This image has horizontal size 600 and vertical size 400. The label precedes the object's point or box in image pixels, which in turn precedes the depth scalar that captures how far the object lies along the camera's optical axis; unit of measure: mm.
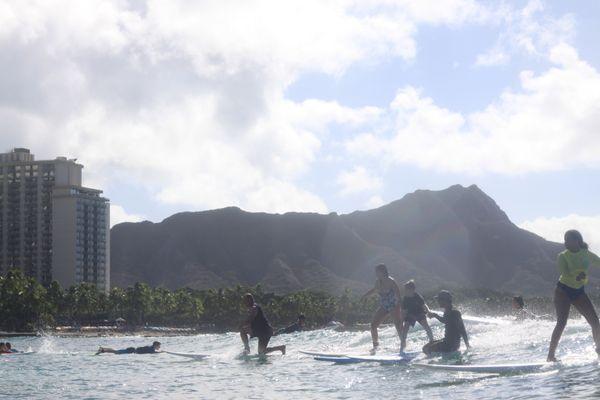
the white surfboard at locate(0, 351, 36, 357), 31609
